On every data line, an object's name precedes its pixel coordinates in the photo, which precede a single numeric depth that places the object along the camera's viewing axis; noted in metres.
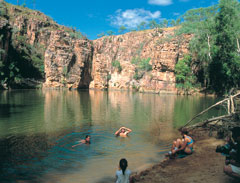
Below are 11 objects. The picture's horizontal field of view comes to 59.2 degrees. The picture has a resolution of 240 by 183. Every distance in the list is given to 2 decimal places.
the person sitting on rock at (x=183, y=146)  9.97
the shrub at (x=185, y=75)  62.41
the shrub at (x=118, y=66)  96.96
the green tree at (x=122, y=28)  138.98
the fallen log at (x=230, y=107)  12.53
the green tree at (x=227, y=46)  37.09
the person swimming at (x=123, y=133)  14.30
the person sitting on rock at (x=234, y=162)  6.15
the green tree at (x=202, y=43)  47.78
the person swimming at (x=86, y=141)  12.30
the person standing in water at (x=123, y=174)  5.56
